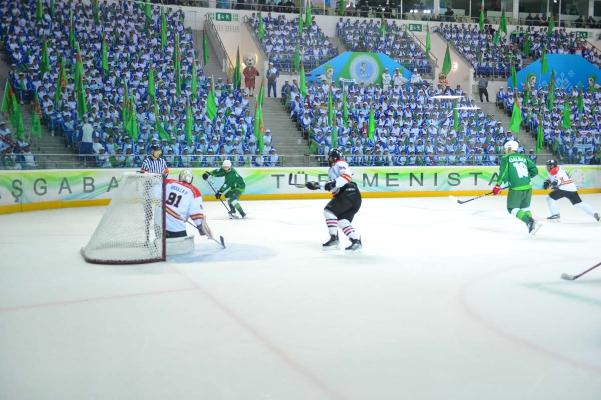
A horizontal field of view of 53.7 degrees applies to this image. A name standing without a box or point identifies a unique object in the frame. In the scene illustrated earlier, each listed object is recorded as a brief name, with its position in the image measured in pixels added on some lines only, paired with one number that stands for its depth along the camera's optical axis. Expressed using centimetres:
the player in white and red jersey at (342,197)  775
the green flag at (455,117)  2074
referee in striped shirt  1076
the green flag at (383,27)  2705
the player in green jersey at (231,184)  1179
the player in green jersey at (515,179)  944
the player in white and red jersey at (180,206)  737
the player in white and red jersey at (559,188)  1180
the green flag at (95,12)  2052
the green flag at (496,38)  2885
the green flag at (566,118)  2275
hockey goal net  724
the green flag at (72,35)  1908
